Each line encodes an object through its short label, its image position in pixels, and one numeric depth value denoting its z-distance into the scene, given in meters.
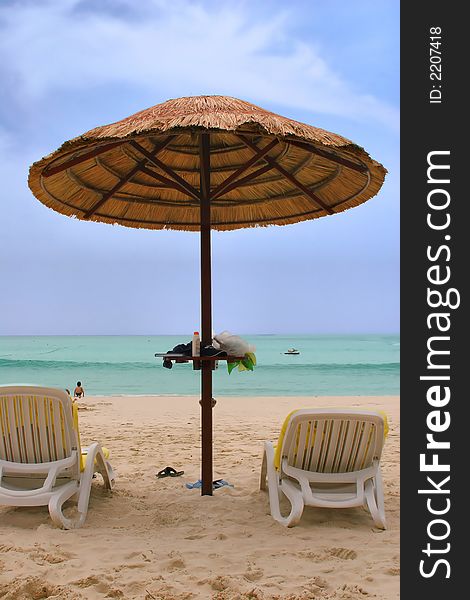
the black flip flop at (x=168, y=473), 4.83
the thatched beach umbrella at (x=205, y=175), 3.42
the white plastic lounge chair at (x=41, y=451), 3.46
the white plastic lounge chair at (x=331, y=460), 3.41
